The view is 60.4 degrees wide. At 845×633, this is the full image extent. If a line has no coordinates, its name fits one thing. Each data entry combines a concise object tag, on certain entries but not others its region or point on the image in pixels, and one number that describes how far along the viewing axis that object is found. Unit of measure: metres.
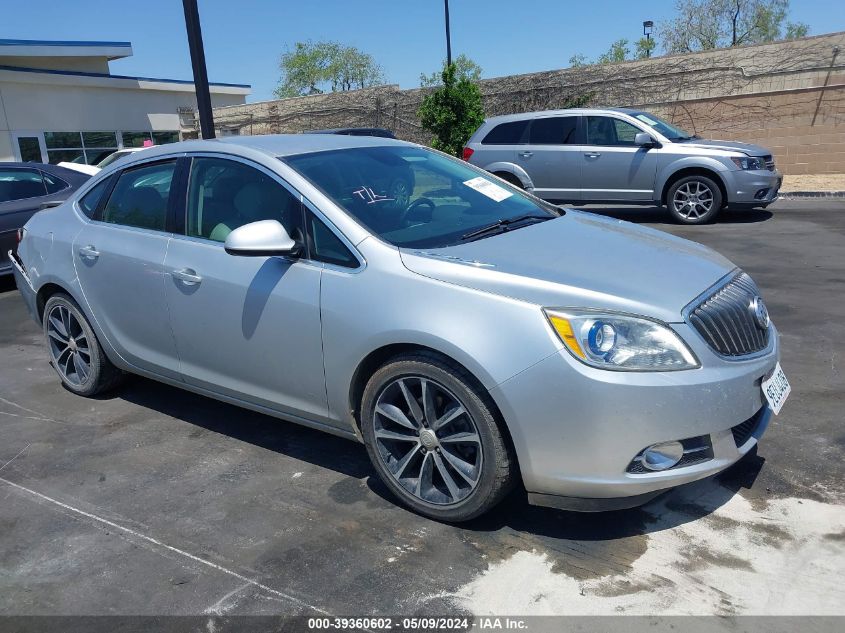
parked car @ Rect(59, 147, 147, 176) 10.54
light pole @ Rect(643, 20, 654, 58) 33.56
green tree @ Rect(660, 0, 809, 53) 48.09
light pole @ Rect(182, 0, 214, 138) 10.13
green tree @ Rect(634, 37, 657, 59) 56.81
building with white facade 23.73
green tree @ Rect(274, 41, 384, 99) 74.06
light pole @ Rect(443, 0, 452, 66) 24.97
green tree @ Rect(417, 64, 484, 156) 17.94
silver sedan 2.81
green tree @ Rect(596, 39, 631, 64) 68.18
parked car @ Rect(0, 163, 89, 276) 8.74
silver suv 11.04
